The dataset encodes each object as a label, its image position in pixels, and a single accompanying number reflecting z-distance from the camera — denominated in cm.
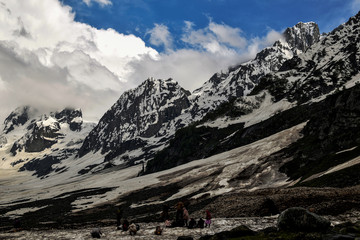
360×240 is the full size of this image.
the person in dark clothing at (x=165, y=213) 3272
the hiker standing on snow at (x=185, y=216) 2896
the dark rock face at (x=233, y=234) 2105
